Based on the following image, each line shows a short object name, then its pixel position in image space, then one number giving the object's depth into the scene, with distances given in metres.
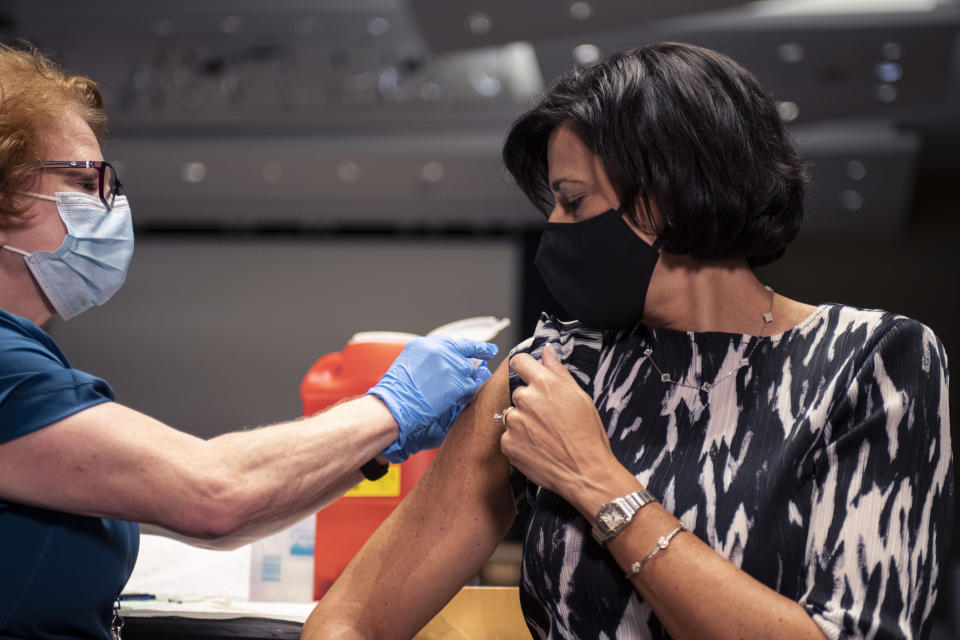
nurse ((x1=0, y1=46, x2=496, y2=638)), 1.14
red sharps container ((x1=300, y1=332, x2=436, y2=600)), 1.76
